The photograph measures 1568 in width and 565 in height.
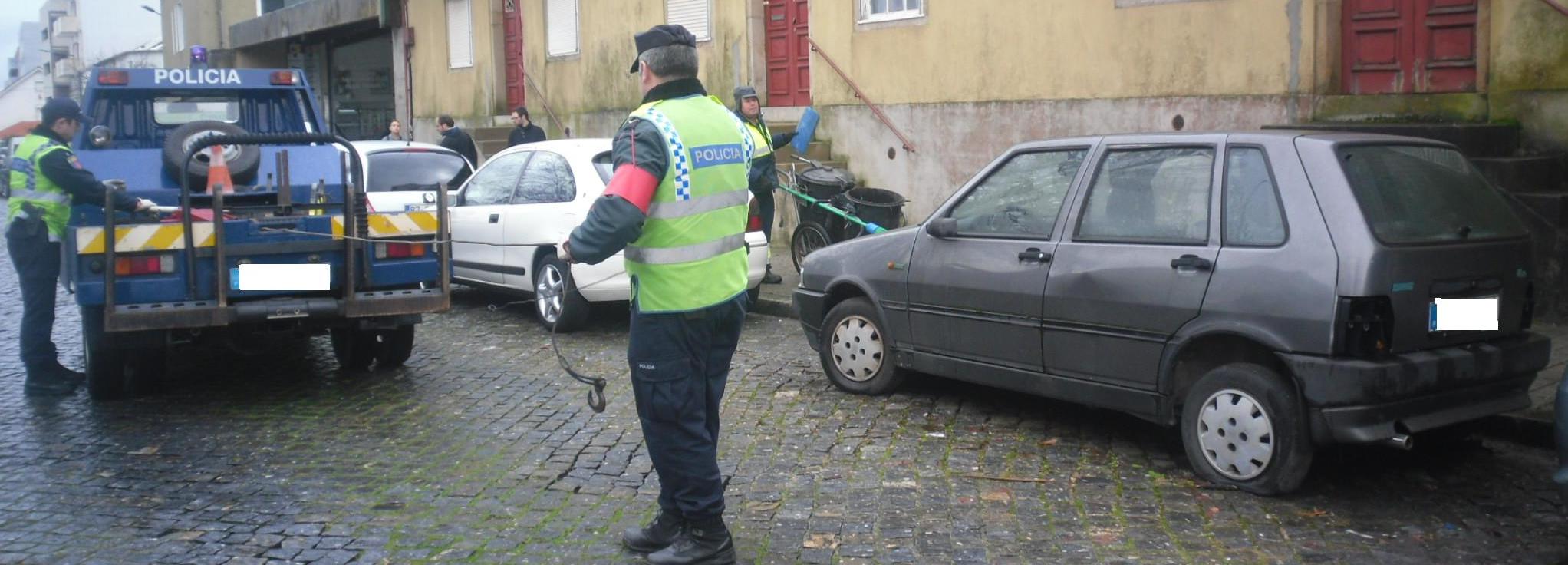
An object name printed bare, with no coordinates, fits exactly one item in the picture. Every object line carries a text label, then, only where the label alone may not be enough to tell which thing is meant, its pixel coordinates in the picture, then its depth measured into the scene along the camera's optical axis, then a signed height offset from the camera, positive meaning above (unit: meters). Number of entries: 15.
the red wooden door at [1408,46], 10.39 +0.74
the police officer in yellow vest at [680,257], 4.52 -0.33
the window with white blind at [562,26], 20.11 +1.96
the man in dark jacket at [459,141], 15.79 +0.24
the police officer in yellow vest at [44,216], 7.36 -0.25
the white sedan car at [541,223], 9.75 -0.46
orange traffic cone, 7.61 -0.03
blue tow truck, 7.02 -0.46
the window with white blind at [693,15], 17.38 +1.79
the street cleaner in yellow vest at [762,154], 11.17 +0.02
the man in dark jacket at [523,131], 15.87 +0.34
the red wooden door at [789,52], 16.31 +1.23
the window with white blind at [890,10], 14.45 +1.52
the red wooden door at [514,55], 21.86 +1.69
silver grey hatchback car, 5.24 -0.59
